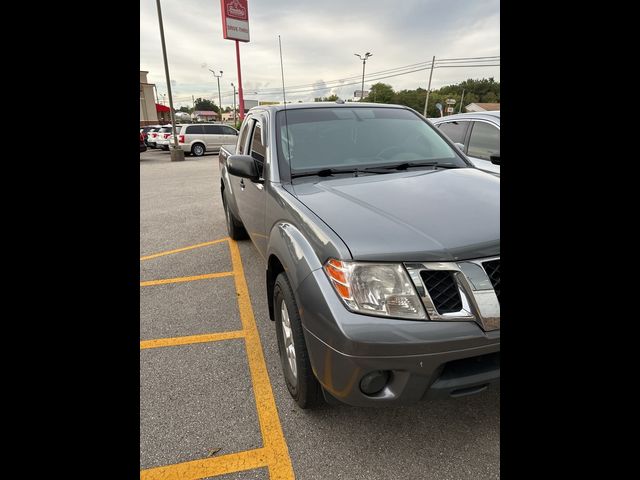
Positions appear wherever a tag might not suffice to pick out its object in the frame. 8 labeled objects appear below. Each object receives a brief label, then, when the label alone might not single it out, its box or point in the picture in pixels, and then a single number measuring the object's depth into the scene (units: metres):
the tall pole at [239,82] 23.81
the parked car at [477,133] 4.99
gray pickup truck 1.48
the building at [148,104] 41.50
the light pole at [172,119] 17.75
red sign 23.25
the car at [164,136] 22.30
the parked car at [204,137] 20.03
